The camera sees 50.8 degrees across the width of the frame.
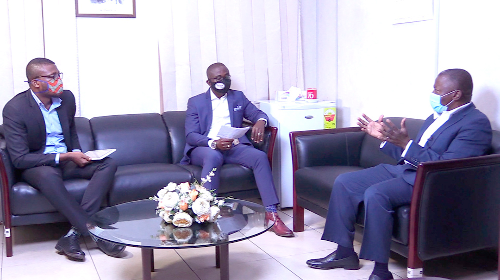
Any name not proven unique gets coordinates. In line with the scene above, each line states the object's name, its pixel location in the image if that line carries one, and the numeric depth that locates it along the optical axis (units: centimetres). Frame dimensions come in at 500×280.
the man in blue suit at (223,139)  384
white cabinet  435
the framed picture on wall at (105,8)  434
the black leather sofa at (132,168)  339
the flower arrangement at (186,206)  259
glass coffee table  243
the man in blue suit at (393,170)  282
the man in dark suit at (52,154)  337
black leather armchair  266
